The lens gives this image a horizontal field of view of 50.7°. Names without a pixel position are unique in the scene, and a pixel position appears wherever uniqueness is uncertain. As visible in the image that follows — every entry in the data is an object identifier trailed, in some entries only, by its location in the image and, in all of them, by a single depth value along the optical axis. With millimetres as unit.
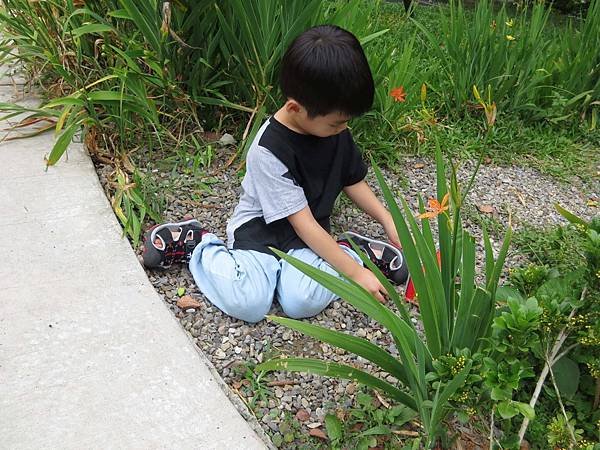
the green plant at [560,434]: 1163
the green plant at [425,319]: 1234
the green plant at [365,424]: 1401
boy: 1644
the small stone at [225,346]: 1674
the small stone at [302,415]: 1479
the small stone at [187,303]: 1805
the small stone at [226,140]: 2541
